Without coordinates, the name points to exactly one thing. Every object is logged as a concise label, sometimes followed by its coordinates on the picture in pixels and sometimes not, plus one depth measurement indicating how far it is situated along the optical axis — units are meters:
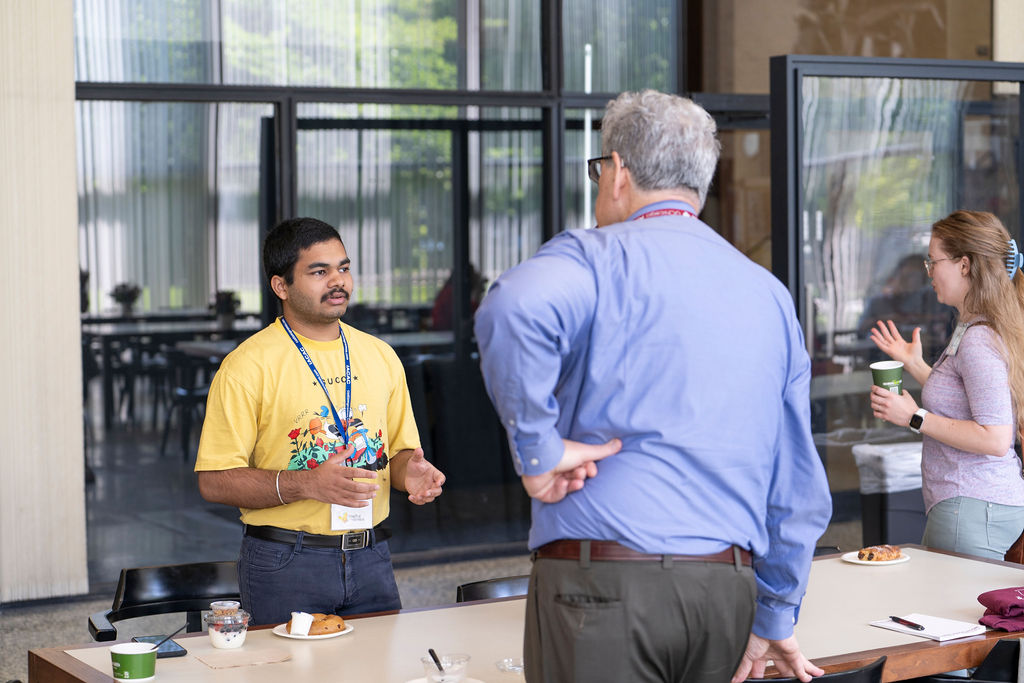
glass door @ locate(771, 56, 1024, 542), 6.27
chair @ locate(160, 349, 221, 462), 6.66
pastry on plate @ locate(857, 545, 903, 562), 3.74
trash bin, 5.97
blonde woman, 3.75
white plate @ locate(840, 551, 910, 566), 3.72
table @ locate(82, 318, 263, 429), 6.51
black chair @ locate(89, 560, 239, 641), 3.68
